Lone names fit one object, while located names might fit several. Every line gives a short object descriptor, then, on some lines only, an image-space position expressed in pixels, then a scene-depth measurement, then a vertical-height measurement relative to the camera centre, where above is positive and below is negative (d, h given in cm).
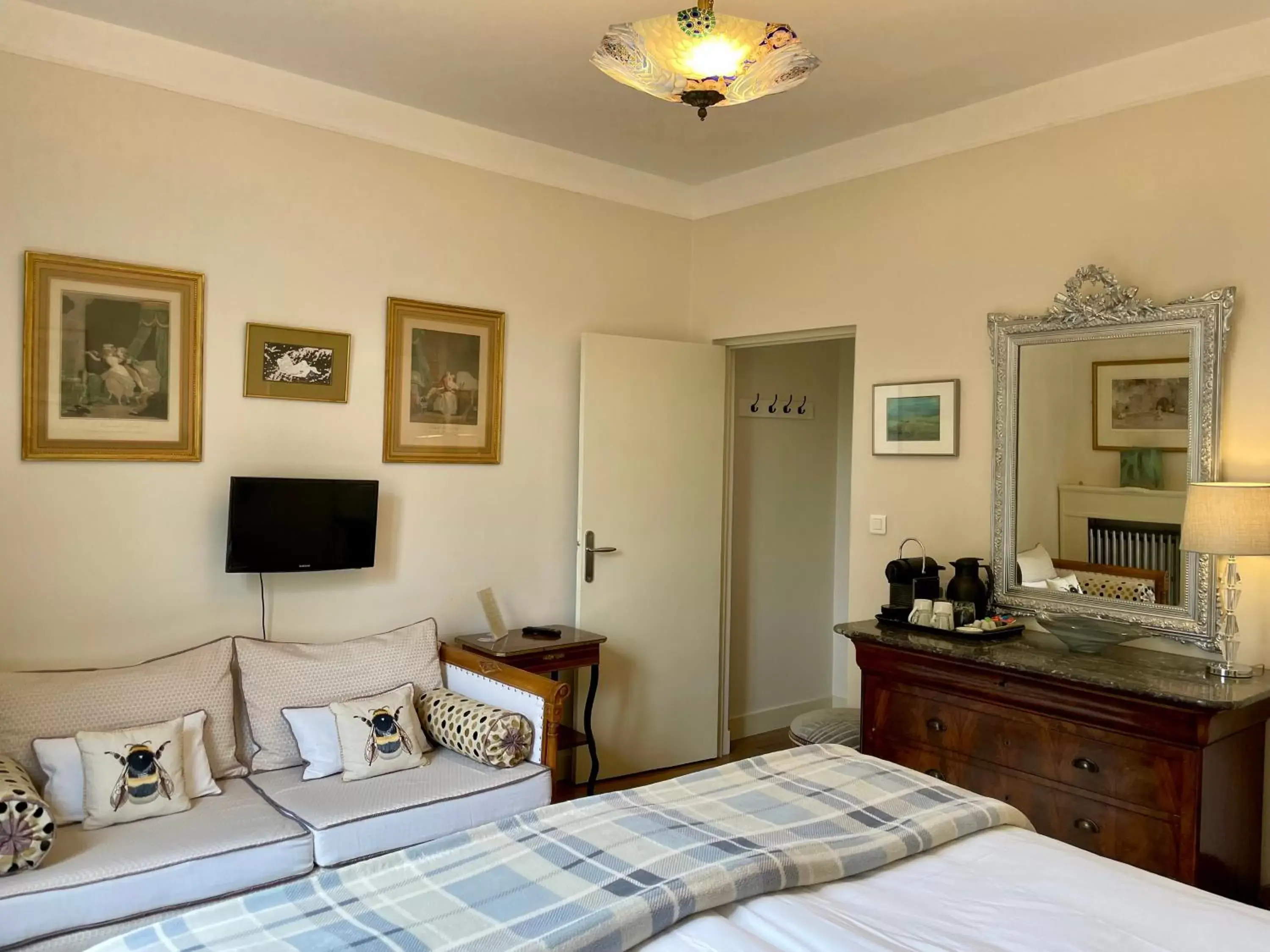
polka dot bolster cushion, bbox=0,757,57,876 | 227 -91
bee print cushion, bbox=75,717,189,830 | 263 -90
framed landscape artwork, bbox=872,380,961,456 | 372 +26
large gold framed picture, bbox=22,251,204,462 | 301 +35
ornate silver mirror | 301 +12
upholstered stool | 362 -99
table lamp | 268 -12
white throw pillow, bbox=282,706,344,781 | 310 -91
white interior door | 432 -32
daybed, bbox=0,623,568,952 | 232 -102
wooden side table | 375 -75
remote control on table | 401 -69
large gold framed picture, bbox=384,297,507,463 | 381 +37
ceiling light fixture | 201 +94
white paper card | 378 -57
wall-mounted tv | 328 -21
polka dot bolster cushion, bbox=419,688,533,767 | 314 -89
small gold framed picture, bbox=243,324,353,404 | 344 +40
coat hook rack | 518 +40
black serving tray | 329 -55
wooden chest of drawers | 263 -86
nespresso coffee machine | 360 -39
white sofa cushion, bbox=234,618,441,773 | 318 -74
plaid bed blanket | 147 -72
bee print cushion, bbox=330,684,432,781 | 308 -91
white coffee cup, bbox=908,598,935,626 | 345 -49
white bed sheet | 153 -77
